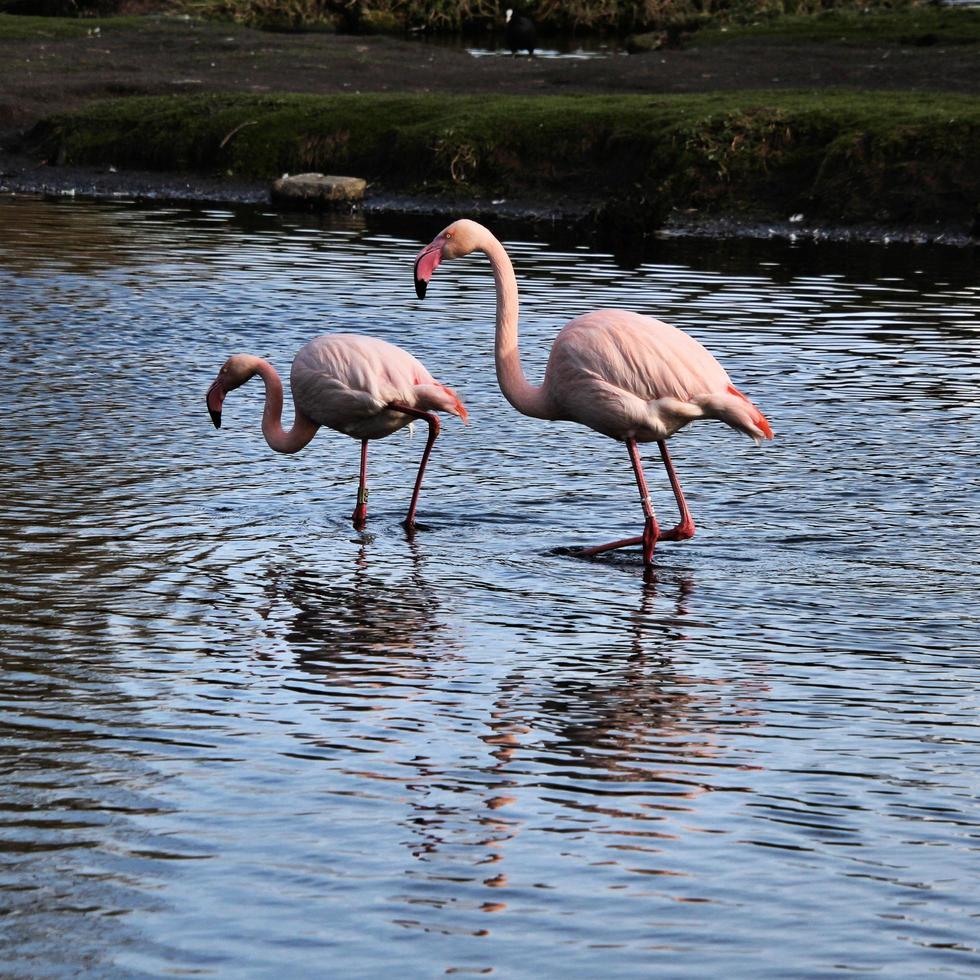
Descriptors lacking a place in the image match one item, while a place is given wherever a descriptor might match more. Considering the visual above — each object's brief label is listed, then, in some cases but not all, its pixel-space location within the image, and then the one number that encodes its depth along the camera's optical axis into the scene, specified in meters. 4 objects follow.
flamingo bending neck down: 19.37
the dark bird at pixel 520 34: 76.54
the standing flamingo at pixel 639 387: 18.08
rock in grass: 48.69
